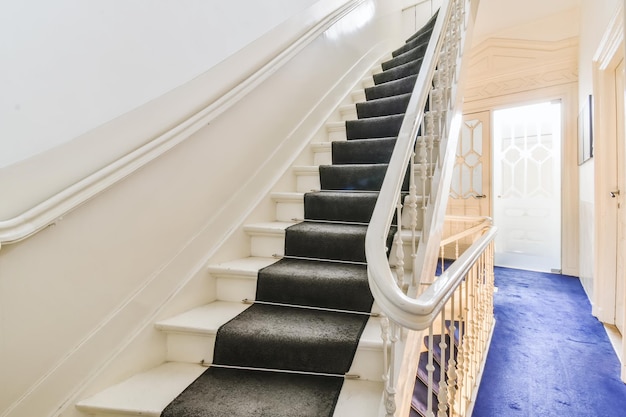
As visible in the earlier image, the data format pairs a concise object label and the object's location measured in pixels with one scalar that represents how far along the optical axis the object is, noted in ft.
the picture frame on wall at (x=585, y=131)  9.62
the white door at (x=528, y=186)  14.12
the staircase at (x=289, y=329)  3.49
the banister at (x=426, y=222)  2.47
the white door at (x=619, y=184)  7.70
